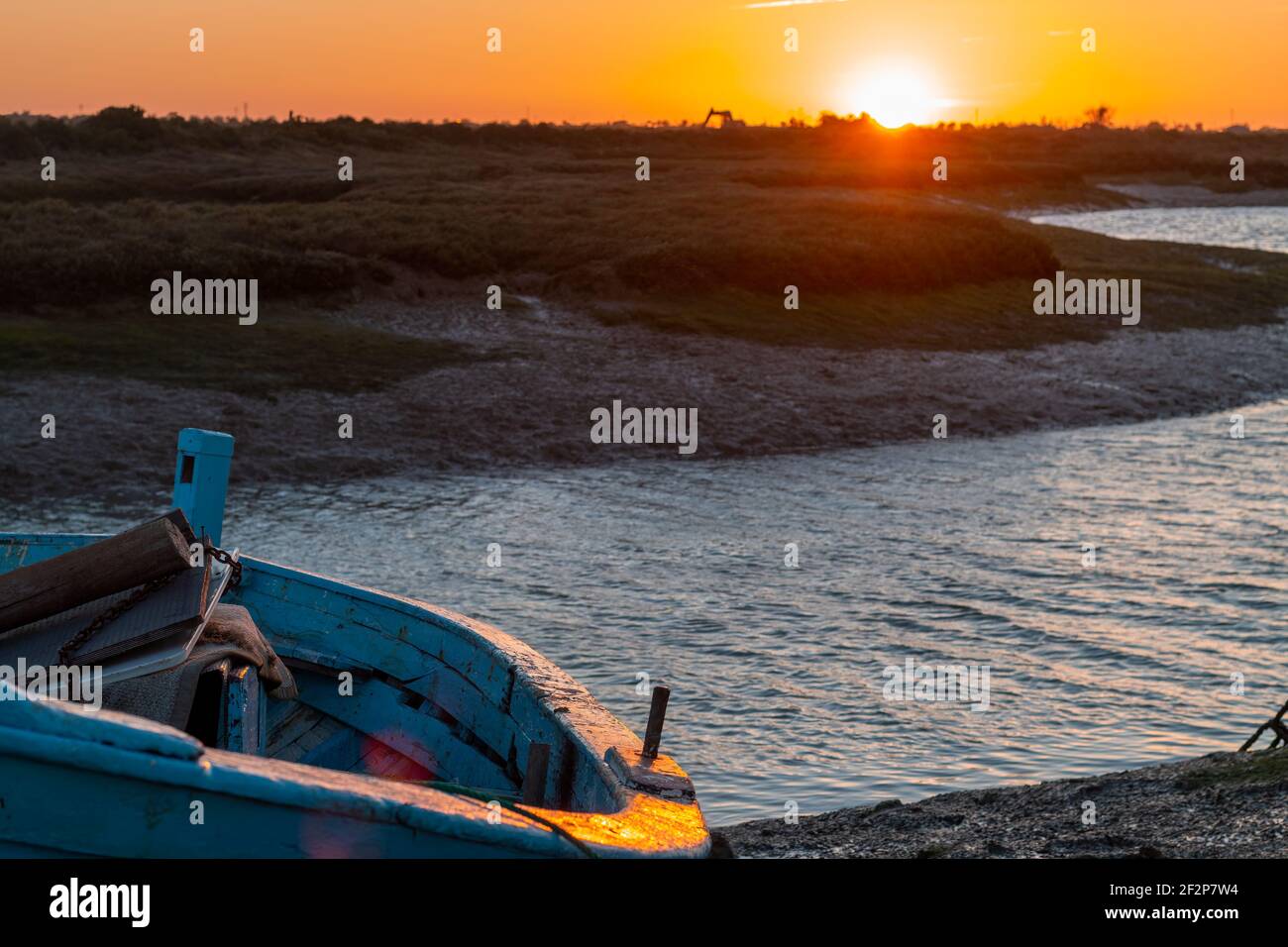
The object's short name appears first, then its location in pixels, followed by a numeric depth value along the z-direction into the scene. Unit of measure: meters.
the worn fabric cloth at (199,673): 6.32
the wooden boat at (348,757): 4.33
